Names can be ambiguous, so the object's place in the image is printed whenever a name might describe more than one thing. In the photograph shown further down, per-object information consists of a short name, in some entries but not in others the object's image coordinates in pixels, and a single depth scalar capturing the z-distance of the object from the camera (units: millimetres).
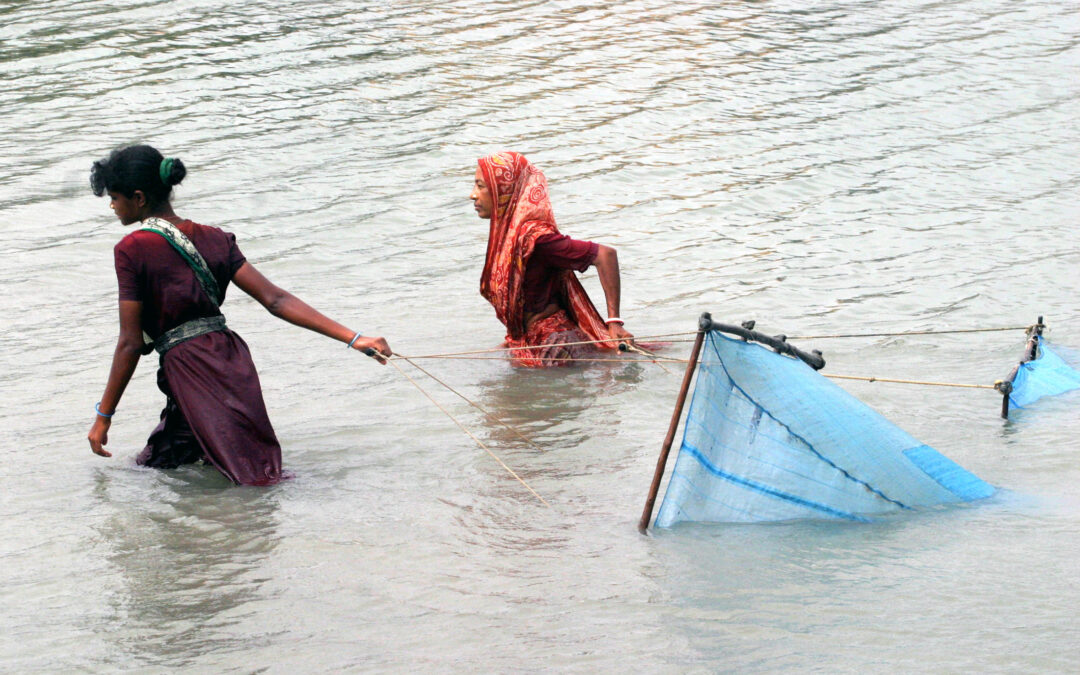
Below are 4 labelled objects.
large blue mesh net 8352
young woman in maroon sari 8922
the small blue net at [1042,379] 11578
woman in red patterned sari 12695
